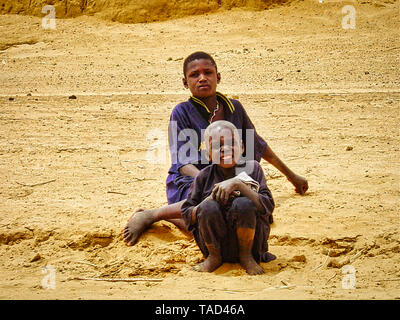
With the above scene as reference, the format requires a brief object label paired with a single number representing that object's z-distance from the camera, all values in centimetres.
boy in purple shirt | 782
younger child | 616
